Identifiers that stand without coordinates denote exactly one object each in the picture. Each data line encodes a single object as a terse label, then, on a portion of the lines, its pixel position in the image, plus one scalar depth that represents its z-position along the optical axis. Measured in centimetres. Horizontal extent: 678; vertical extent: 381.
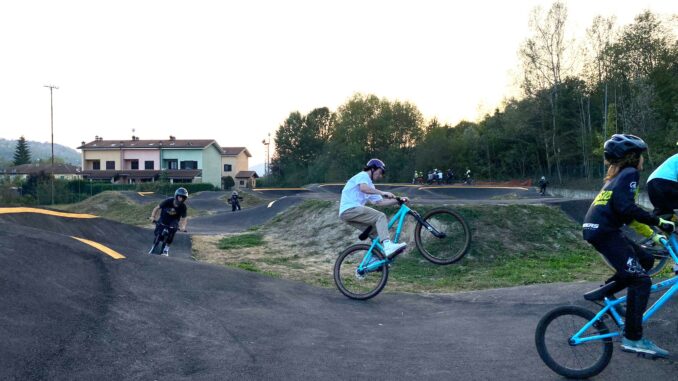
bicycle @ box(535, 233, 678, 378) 471
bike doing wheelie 861
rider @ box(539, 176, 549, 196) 4231
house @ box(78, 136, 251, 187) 8381
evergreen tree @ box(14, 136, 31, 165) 12850
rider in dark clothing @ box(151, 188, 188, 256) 1256
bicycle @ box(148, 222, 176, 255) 1271
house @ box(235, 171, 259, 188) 9991
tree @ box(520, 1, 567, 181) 4966
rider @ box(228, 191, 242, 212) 3619
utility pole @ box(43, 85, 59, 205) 6291
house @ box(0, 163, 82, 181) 10238
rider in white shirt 841
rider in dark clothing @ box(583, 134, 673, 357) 454
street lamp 9242
